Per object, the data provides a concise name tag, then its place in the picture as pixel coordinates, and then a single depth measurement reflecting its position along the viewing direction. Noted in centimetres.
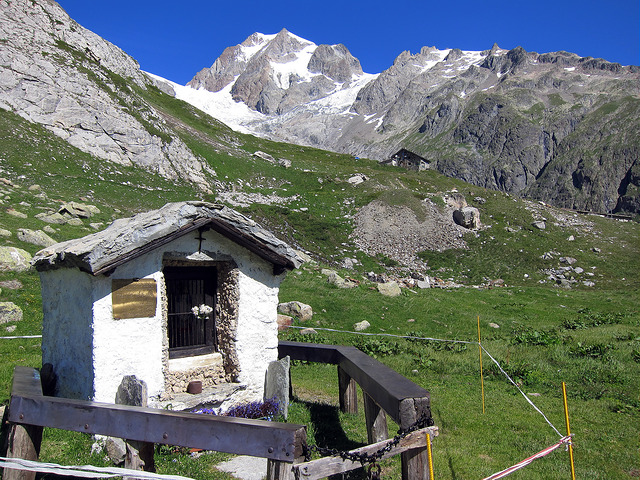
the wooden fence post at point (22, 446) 507
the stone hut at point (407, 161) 8181
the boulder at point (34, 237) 1897
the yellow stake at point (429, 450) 474
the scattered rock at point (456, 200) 4562
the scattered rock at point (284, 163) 5747
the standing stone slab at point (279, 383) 861
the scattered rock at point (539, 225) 4244
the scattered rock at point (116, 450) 674
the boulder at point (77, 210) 2494
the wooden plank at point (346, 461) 450
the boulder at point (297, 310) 1778
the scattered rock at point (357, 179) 5272
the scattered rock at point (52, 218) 2317
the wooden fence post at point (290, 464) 442
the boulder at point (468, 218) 4159
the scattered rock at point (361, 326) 1743
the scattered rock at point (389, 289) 2228
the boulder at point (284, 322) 1647
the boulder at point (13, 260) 1642
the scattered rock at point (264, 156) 5986
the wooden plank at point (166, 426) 443
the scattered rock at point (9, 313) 1394
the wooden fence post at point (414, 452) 538
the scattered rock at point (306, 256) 2859
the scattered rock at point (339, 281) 2260
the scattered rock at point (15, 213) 2231
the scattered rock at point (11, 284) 1559
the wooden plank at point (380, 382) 573
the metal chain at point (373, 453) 470
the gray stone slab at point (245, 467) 671
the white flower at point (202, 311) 886
